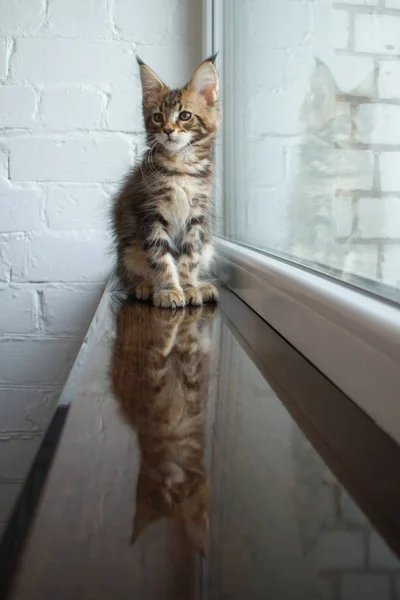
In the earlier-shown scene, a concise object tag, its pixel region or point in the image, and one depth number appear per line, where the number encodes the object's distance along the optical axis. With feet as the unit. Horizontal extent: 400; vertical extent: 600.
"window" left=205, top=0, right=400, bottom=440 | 1.76
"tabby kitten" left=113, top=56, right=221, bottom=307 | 3.77
